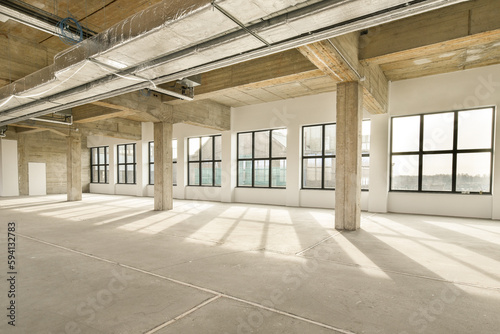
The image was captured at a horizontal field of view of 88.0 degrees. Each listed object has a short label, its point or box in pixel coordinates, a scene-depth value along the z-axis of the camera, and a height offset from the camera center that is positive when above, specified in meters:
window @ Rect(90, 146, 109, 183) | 16.78 -0.24
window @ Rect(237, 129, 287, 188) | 10.45 +0.10
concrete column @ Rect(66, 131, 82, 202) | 12.00 -0.22
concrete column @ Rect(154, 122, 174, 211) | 8.66 -0.17
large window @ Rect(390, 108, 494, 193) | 7.17 +0.32
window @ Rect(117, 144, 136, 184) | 15.37 -0.15
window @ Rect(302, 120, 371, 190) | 9.05 +0.21
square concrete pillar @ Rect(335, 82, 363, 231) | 5.62 +0.09
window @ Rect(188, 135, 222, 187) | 12.11 +0.00
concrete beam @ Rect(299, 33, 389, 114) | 4.14 +1.80
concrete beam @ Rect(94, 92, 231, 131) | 7.72 +1.72
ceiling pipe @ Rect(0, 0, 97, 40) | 3.16 +1.89
